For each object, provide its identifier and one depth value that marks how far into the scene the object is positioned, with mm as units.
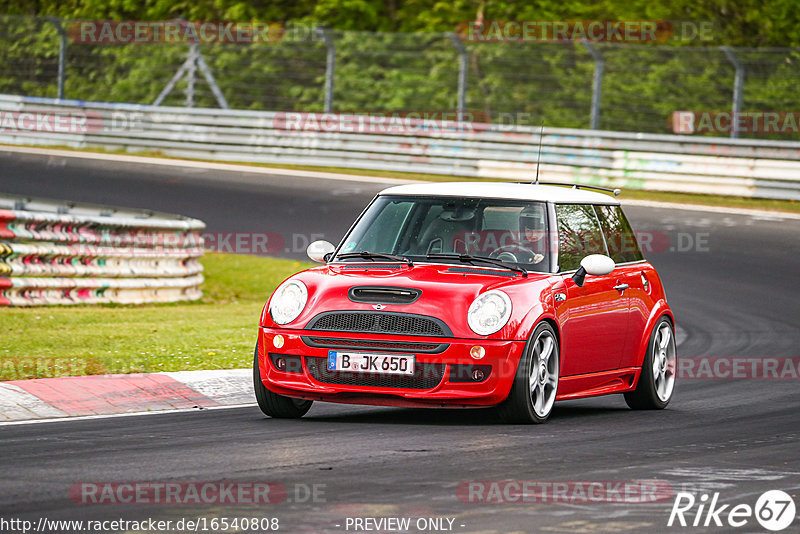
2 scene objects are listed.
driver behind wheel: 19594
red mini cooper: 17687
